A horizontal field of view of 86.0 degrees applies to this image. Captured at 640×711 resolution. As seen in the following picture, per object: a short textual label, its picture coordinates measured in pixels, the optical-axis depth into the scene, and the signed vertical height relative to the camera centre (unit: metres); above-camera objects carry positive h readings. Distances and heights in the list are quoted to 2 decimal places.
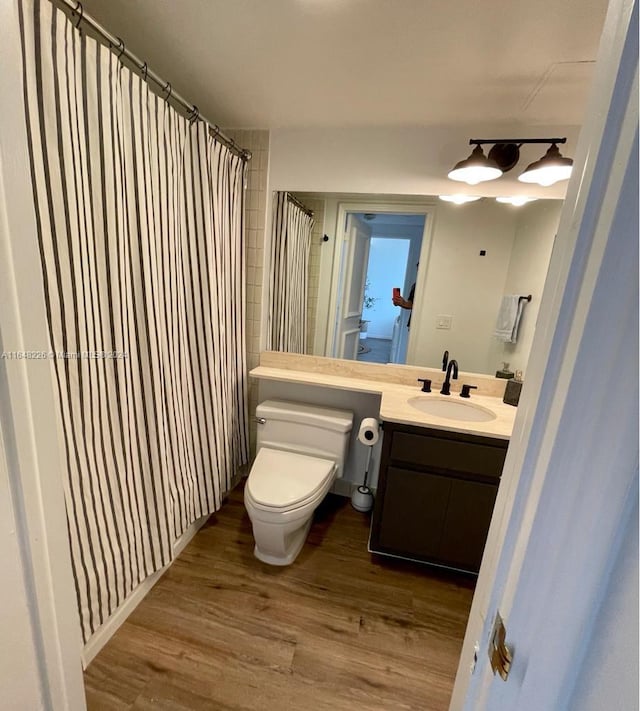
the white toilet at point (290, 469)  1.57 -0.98
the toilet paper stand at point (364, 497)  2.16 -1.35
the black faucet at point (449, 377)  1.86 -0.50
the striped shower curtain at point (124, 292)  0.93 -0.11
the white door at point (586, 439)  0.34 -0.16
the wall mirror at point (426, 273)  1.85 +0.06
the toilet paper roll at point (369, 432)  1.82 -0.79
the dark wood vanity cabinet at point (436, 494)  1.53 -0.95
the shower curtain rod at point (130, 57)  0.93 +0.65
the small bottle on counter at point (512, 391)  1.81 -0.53
